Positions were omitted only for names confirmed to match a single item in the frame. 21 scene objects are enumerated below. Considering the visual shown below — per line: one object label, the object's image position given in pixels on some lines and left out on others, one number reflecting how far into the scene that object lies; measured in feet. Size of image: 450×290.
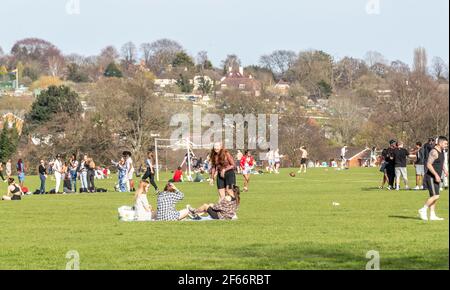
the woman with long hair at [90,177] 166.61
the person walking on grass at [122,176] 158.92
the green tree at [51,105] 398.62
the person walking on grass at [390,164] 143.74
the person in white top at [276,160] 250.98
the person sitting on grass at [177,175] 193.16
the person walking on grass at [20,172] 185.13
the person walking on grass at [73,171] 165.48
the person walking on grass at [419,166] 141.72
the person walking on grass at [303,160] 232.34
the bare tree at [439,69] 504.06
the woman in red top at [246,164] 150.00
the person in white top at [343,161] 273.75
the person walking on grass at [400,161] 141.79
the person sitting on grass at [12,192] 139.03
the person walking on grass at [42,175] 166.61
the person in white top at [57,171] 164.35
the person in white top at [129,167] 159.75
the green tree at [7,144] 382.83
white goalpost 338.34
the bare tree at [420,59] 438.81
